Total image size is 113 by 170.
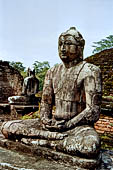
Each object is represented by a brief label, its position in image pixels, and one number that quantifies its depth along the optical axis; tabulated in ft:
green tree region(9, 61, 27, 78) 89.74
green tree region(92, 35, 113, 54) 65.41
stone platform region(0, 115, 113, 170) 8.20
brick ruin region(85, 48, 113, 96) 20.73
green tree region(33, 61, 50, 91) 77.70
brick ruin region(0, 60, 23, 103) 43.45
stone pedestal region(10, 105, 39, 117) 28.37
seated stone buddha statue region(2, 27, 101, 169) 9.46
